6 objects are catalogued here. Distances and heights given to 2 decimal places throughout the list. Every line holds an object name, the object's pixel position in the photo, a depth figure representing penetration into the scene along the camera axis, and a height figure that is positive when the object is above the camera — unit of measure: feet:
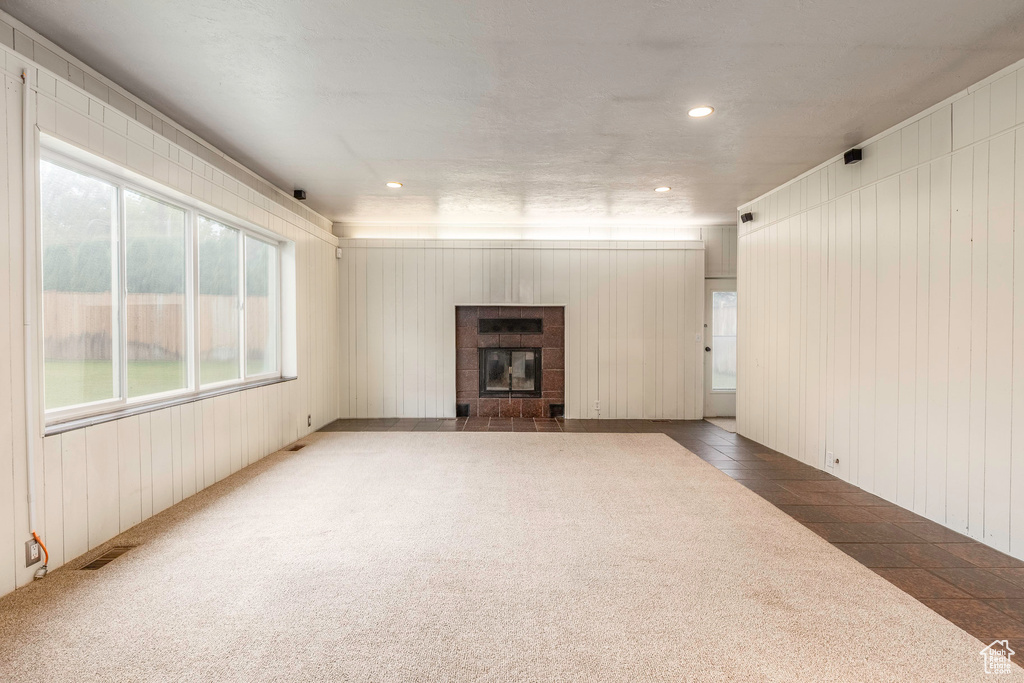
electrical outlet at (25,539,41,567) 7.65 -3.36
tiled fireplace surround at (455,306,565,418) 23.03 -1.28
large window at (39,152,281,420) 8.90 +0.86
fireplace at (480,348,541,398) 23.11 -1.78
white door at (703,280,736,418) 23.30 -0.77
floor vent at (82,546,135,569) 8.32 -3.82
